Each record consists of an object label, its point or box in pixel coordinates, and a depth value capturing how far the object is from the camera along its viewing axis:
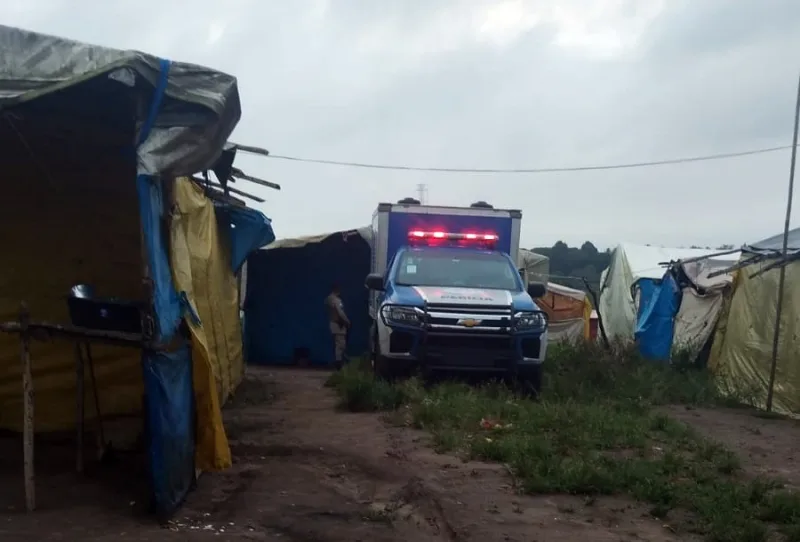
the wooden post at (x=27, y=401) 5.47
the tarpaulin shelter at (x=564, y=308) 27.69
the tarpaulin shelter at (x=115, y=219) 5.53
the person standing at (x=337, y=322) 16.73
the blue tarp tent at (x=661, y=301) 17.69
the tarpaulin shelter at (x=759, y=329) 12.60
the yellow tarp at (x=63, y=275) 7.44
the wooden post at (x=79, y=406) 6.55
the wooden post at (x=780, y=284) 11.81
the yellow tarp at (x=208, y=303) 6.23
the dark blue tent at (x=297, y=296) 18.47
